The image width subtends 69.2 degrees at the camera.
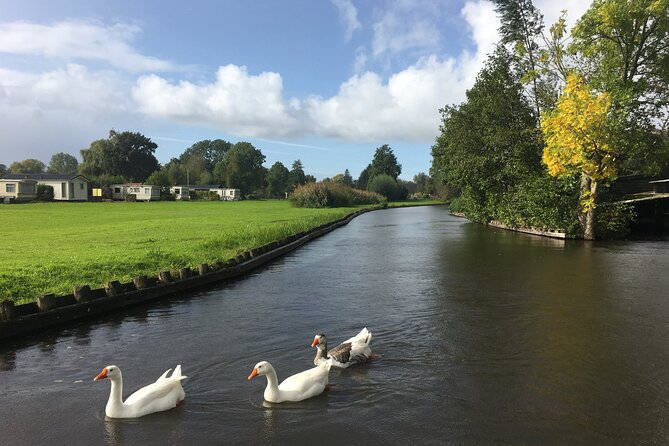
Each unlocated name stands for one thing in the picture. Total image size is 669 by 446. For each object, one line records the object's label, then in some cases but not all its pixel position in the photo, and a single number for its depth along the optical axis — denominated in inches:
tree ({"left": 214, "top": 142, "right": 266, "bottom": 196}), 4638.3
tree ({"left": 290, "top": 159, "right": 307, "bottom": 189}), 4810.5
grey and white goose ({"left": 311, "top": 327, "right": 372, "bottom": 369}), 260.1
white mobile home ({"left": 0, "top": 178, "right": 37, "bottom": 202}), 2532.0
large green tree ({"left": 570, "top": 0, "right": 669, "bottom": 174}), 862.5
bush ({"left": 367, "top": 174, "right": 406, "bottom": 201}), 4099.2
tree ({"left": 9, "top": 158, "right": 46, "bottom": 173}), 5319.9
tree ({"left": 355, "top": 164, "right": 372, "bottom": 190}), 5315.0
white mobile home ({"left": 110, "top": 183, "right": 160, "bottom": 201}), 3292.1
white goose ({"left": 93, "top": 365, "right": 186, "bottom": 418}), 208.2
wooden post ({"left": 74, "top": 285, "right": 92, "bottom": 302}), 352.2
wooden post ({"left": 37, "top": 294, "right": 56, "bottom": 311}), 325.7
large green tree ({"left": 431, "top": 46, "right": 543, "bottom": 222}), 1234.0
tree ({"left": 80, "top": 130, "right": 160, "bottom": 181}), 4495.6
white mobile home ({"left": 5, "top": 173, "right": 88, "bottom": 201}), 2760.8
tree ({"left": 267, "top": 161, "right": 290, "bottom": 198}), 4778.5
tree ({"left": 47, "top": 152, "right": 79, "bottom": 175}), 7455.7
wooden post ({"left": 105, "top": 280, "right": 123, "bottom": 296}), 375.9
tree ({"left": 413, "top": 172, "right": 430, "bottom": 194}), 5408.5
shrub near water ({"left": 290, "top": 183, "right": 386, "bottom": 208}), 2418.8
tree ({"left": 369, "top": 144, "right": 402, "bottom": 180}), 5152.6
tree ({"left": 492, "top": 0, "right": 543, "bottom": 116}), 1283.2
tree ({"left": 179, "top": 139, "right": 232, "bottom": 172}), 6633.9
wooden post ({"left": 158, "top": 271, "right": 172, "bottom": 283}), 430.9
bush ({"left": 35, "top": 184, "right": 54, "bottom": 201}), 2600.9
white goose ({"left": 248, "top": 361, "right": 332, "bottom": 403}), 220.2
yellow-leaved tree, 831.1
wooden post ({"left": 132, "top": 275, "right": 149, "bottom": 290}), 402.8
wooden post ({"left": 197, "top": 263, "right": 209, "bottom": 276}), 481.7
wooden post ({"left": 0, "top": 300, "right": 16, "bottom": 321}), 302.7
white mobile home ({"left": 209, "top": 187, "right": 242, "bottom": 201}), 4192.9
